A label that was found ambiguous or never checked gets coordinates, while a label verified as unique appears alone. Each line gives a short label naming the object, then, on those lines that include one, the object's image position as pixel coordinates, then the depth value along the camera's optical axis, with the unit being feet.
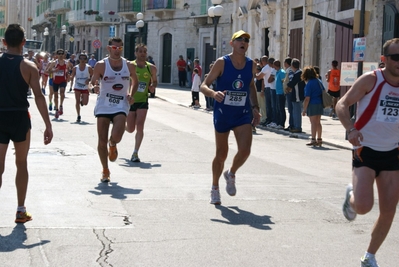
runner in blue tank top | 29.35
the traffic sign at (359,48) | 57.21
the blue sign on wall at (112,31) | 167.81
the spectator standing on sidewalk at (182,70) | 156.97
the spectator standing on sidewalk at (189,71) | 154.93
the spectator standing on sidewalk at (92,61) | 145.89
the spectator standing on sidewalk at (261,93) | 71.16
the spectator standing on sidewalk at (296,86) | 61.87
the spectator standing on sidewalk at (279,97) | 67.41
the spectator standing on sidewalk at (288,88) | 62.59
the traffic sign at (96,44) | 163.40
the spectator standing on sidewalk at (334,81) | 81.61
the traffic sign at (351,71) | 61.67
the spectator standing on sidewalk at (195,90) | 97.16
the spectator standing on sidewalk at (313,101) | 55.77
